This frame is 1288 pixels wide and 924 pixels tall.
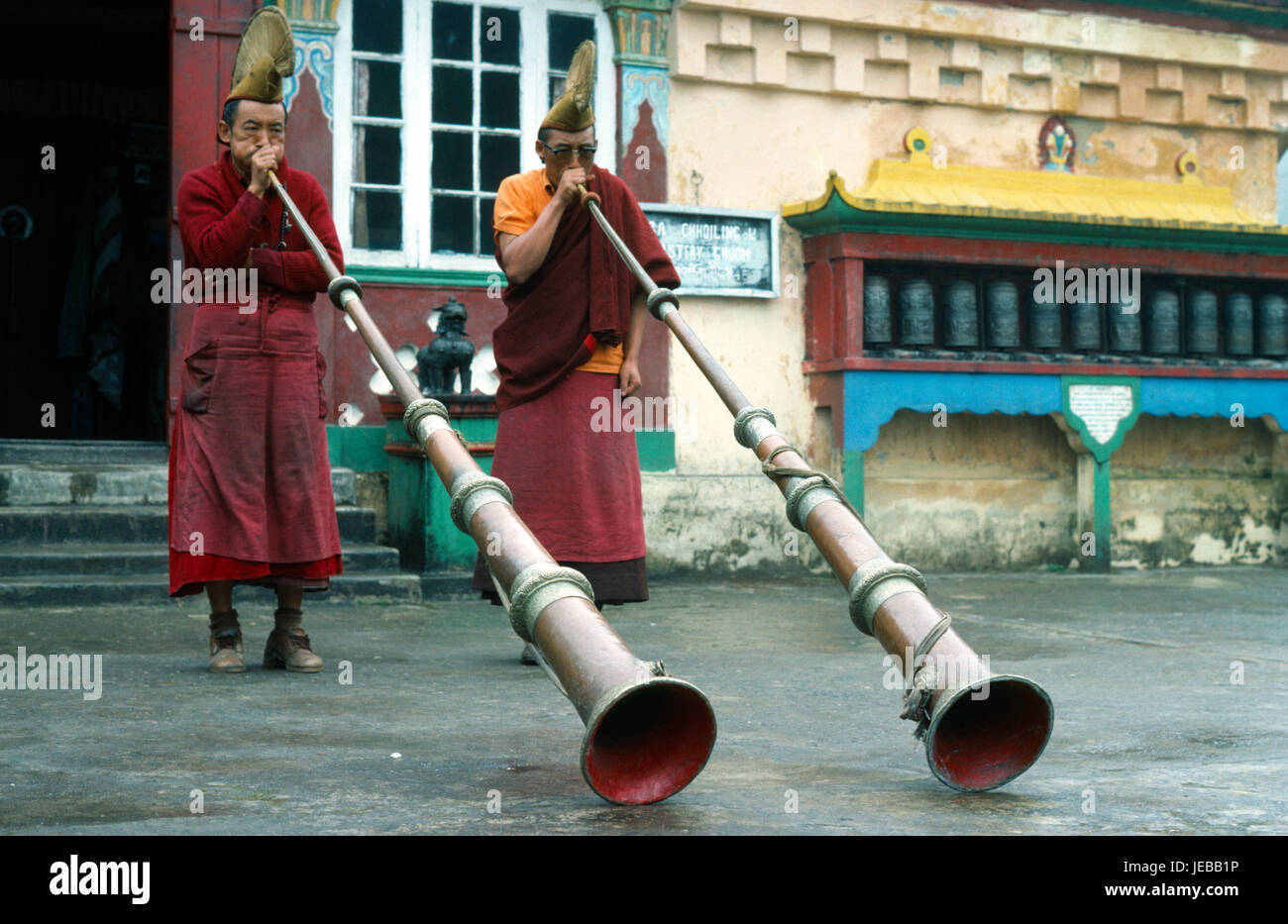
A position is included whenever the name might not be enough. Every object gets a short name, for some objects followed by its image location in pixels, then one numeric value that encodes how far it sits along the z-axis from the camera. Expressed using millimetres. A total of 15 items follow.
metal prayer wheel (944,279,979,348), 8758
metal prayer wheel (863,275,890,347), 8531
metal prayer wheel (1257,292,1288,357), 9531
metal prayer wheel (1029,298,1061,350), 8969
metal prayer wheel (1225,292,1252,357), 9430
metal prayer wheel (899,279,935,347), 8602
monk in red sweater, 4559
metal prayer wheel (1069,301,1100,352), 9086
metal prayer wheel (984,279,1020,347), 8859
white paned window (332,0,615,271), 7879
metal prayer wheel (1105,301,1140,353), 9172
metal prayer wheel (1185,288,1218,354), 9359
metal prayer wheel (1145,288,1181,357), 9242
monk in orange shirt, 4840
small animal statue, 7441
